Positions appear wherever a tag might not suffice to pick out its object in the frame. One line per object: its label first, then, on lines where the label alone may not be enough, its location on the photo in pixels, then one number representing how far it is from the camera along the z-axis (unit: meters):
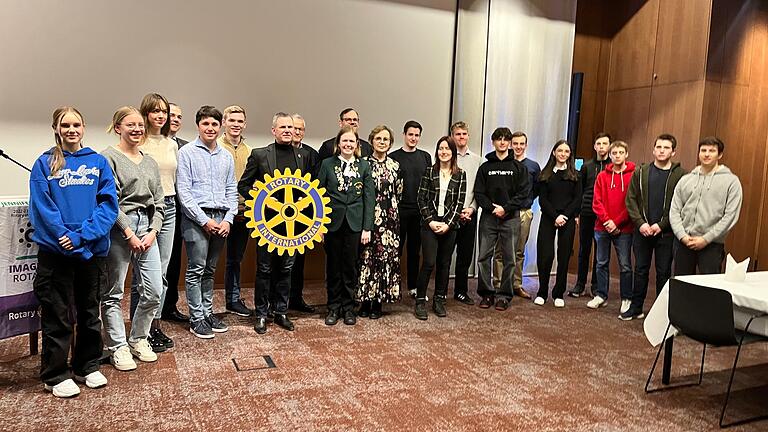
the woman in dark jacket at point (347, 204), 4.53
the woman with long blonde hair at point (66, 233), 3.03
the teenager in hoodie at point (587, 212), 5.97
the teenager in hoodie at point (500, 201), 5.28
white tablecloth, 3.22
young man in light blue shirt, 3.97
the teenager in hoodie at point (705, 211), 4.61
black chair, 3.14
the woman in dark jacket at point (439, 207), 4.95
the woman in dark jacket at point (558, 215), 5.61
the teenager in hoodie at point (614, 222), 5.39
